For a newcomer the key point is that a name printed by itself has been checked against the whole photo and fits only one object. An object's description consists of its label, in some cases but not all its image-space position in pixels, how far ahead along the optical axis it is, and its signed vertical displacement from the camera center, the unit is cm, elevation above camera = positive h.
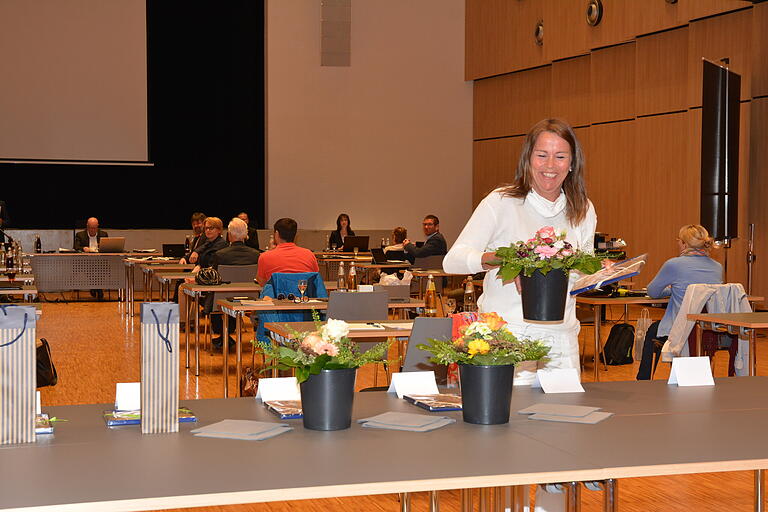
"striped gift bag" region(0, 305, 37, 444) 224 -34
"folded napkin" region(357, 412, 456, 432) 246 -49
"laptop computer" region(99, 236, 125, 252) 1436 -22
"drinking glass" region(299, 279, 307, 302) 672 -40
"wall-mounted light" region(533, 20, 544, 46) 1563 +319
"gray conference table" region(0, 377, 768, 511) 189 -50
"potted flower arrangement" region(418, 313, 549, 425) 249 -35
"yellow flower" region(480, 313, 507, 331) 258 -24
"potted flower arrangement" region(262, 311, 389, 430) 241 -36
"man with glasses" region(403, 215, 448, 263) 1219 -23
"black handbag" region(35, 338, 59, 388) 513 -73
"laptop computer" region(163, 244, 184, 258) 1288 -29
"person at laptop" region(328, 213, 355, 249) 1595 -4
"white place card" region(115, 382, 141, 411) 262 -46
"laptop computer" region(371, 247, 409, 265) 1240 -36
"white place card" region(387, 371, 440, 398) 297 -47
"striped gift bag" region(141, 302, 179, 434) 237 -35
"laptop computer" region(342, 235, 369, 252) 1474 -20
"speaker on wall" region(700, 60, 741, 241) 1091 +86
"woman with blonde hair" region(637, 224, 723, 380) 677 -31
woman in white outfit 305 +4
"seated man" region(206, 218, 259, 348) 922 -21
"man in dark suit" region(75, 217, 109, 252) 1482 -13
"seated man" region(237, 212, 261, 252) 1378 -12
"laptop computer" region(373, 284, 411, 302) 727 -46
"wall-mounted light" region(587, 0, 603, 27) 1391 +314
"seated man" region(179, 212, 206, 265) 1152 -9
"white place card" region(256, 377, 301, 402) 282 -47
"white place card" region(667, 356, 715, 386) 322 -47
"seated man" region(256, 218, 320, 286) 749 -22
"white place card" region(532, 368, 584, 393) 301 -46
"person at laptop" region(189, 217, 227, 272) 994 -15
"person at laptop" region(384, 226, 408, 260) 1262 -28
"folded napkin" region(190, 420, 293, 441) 234 -49
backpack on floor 726 -85
